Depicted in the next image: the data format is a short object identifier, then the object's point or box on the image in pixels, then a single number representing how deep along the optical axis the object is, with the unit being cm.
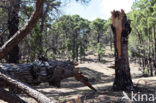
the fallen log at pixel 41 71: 369
